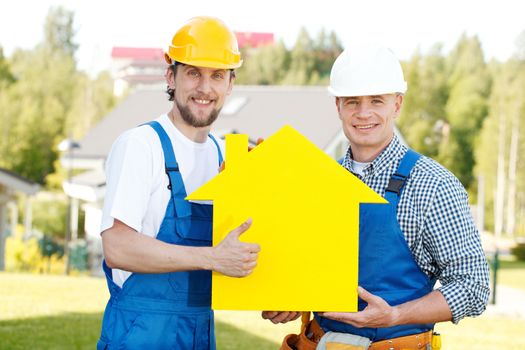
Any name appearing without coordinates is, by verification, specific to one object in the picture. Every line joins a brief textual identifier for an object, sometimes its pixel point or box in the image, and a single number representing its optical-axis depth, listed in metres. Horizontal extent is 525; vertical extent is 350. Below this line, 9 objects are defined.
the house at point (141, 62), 110.88
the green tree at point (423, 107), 54.84
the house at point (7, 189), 21.34
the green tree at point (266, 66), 71.94
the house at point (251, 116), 32.53
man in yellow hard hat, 2.98
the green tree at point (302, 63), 70.19
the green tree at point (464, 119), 55.91
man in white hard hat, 2.91
